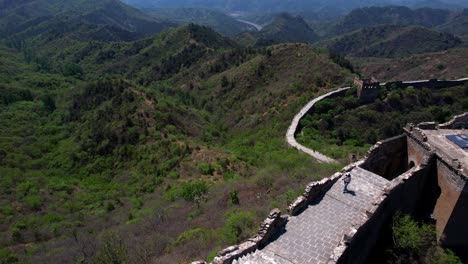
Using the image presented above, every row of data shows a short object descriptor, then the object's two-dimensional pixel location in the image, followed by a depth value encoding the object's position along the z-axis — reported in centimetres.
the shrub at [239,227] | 1744
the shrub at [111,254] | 1709
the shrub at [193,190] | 3038
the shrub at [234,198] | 2458
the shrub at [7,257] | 2379
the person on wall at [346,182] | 1686
